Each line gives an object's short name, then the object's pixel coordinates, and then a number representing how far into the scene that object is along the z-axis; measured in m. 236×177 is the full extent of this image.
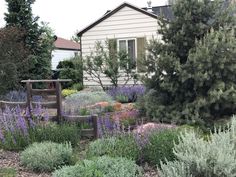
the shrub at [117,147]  5.45
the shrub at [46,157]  5.50
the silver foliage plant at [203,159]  3.47
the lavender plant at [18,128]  6.60
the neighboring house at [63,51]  31.53
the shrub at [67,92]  16.16
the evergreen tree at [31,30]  15.89
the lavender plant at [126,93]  12.30
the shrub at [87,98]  11.23
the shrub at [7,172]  5.16
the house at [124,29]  16.16
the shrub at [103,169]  4.47
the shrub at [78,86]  17.94
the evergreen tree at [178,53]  7.85
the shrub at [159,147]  5.26
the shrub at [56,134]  6.57
